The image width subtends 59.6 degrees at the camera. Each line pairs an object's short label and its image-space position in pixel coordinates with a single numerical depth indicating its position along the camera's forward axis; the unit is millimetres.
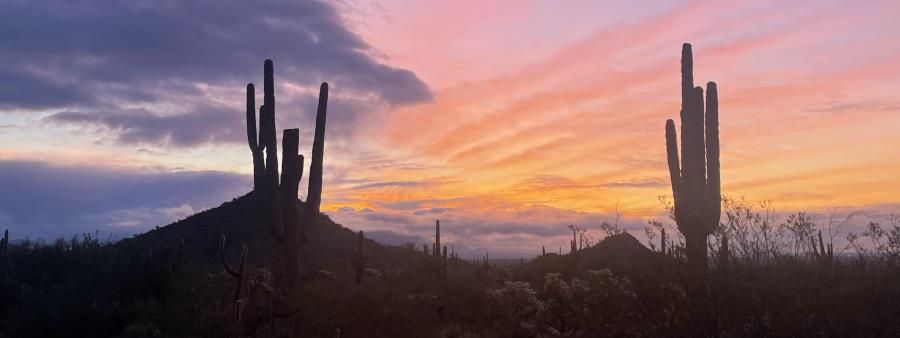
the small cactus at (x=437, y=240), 34744
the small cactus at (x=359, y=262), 27875
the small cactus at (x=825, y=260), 12383
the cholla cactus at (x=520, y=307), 18966
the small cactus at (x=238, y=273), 15138
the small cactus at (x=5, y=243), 27844
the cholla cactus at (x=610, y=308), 11336
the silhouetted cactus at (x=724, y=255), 10945
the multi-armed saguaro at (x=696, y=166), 15688
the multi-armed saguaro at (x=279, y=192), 19031
